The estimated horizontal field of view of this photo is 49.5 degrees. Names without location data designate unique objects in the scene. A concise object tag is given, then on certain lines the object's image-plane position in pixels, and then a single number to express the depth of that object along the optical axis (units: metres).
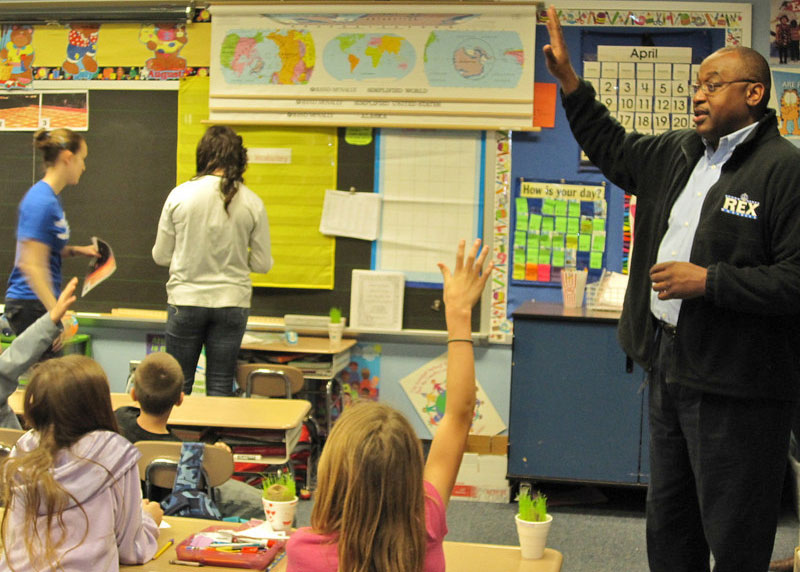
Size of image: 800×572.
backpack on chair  2.43
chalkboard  5.06
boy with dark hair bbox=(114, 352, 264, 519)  2.74
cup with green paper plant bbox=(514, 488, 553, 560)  2.02
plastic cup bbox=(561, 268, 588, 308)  4.46
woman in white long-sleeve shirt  4.01
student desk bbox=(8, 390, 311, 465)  3.14
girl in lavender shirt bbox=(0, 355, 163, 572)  1.75
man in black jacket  1.85
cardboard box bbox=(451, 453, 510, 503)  4.43
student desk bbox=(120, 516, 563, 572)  1.92
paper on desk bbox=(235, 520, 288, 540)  2.05
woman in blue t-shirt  3.54
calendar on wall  4.63
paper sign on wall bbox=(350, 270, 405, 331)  4.89
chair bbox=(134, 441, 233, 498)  2.52
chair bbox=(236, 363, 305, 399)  4.13
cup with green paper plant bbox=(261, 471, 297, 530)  2.12
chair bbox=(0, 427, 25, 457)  2.57
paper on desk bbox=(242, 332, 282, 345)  4.66
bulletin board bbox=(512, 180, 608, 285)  4.70
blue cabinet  4.13
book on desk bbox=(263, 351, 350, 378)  4.48
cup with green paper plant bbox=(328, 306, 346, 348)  4.72
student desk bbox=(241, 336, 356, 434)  4.46
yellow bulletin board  4.91
